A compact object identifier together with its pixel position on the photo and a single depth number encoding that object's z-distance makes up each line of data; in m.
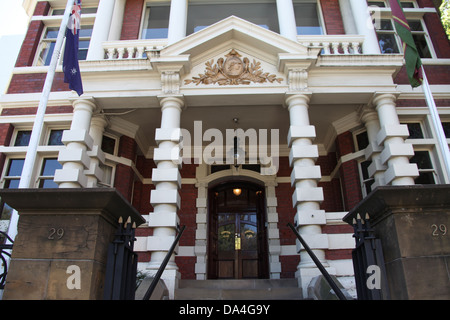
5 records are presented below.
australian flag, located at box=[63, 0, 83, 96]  7.58
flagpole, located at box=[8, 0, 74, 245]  6.79
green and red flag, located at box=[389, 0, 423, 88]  7.86
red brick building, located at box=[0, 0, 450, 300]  7.62
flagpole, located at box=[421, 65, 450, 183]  7.42
